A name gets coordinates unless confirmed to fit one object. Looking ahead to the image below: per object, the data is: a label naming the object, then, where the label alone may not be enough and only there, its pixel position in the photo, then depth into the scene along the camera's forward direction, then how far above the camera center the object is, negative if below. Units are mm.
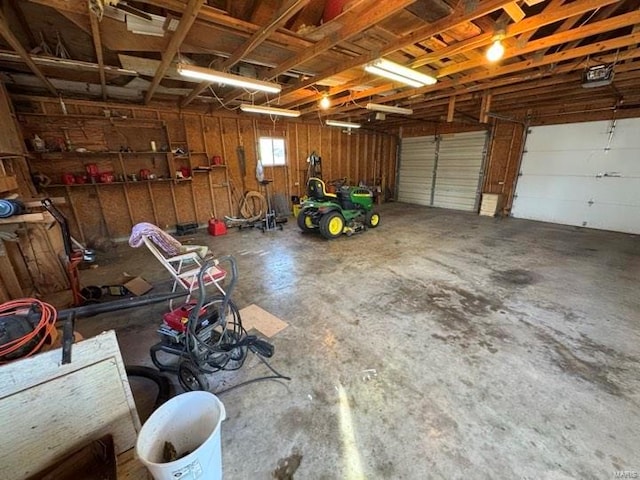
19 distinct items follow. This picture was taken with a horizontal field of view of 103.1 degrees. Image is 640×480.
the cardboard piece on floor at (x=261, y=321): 2541 -1626
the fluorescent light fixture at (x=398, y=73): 2871 +1002
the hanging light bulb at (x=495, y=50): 2584 +1050
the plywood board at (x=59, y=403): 1054 -1055
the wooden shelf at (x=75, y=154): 4382 +128
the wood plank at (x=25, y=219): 1913 -417
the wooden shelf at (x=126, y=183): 4571 -409
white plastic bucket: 1030 -1256
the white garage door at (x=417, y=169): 9023 -408
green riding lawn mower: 5336 -1110
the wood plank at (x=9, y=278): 2363 -1064
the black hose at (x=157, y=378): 1760 -1543
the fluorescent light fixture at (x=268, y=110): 4587 +908
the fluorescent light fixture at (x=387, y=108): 5098 +999
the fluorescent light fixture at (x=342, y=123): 6742 +906
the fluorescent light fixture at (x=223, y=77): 2769 +942
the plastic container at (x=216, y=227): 5811 -1485
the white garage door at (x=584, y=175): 5629 -454
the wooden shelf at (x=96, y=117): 4297 +781
